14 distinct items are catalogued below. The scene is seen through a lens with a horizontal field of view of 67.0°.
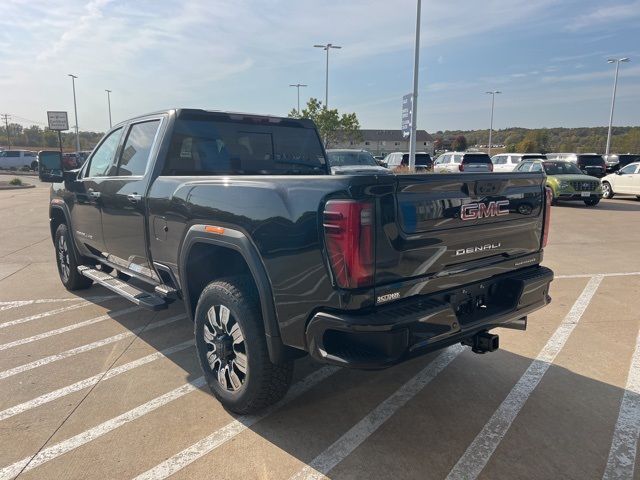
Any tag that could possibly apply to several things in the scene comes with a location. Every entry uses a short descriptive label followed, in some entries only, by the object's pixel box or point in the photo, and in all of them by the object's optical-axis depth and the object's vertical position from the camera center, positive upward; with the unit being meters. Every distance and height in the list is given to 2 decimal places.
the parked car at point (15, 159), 43.53 -0.63
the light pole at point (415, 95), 19.67 +2.52
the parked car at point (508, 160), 23.66 -0.13
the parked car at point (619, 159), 29.75 -0.04
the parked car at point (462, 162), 21.56 -0.24
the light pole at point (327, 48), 40.09 +8.86
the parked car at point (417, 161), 25.95 -0.29
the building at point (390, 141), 102.38 +3.31
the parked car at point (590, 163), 22.80 -0.22
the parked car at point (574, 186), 16.39 -0.94
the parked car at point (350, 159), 16.41 -0.12
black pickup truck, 2.46 -0.58
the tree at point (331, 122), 52.19 +3.75
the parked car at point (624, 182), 18.78 -0.93
